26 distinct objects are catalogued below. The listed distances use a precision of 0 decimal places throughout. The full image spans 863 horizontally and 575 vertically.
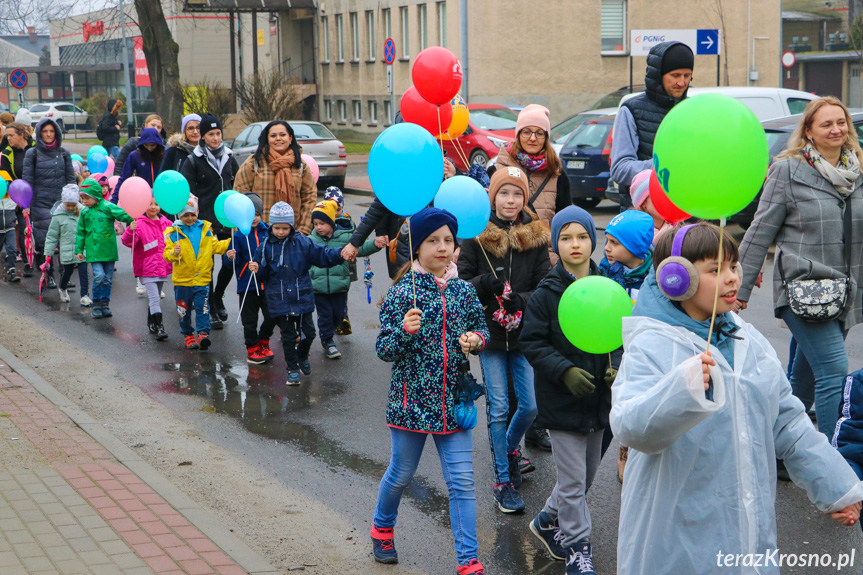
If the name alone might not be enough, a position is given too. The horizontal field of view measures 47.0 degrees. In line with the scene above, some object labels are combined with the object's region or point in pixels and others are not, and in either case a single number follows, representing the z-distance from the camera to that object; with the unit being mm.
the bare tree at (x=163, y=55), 33031
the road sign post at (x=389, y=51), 23894
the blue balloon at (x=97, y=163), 13617
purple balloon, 11985
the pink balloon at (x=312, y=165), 9867
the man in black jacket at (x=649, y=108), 5973
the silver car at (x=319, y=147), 23250
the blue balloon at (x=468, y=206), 5148
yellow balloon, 7316
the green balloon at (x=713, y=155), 3119
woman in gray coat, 5152
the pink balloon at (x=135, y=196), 9664
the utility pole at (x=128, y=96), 35741
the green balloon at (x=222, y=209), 8297
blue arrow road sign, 23266
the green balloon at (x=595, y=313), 3947
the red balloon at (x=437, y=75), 6652
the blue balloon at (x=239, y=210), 8008
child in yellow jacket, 9133
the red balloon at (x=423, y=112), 6996
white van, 16344
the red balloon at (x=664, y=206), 5074
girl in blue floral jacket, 4383
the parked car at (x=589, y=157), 16562
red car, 22516
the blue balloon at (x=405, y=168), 4836
